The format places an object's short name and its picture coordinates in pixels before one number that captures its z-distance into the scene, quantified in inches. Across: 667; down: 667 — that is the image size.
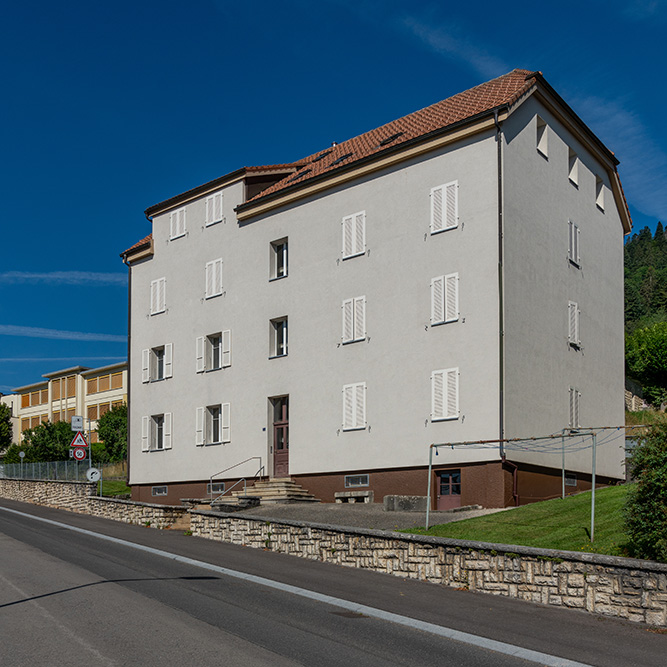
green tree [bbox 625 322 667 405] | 2236.7
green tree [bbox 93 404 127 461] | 2564.0
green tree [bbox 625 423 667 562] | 448.5
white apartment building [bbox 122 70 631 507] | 922.7
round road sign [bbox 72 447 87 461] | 1263.7
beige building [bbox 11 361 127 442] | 3191.4
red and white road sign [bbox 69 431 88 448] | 1302.9
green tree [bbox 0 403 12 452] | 3316.9
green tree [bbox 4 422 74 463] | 2268.7
